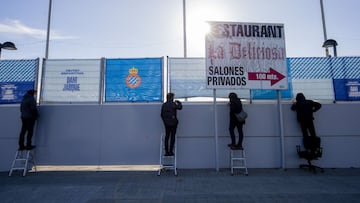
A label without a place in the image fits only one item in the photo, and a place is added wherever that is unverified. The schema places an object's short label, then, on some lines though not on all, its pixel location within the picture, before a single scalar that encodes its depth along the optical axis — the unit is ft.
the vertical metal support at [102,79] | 22.40
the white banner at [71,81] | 22.48
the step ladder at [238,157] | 21.50
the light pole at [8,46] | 26.68
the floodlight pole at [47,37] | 24.31
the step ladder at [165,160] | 20.18
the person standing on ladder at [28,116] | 20.33
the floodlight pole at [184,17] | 24.84
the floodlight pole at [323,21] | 26.09
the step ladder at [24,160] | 21.24
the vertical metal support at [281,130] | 21.09
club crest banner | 22.22
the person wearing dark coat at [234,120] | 20.07
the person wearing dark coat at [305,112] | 20.79
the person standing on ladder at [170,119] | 19.81
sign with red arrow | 20.77
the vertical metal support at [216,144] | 20.45
